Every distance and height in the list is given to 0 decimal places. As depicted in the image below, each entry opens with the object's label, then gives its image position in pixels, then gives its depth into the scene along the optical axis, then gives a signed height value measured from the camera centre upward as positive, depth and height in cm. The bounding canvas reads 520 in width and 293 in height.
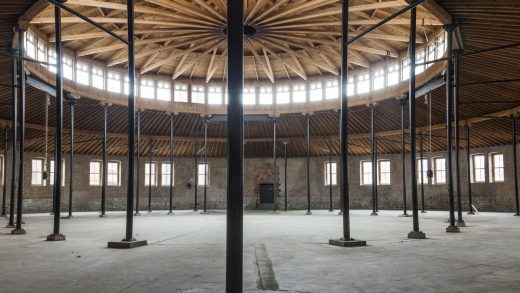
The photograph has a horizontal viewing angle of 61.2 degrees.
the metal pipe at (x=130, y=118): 1091 +152
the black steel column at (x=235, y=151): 503 +30
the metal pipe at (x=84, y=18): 999 +383
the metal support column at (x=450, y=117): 1471 +212
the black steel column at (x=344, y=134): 1113 +111
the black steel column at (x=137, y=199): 2823 -138
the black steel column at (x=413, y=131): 1206 +127
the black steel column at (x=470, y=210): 2716 -216
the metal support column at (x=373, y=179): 2654 -15
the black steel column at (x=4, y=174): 2492 +29
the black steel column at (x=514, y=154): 2534 +101
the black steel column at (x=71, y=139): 2293 +209
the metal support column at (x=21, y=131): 1416 +159
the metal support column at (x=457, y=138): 1662 +144
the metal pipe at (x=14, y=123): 1628 +205
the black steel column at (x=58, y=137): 1195 +117
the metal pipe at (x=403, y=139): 2507 +212
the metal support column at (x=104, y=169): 2530 +48
